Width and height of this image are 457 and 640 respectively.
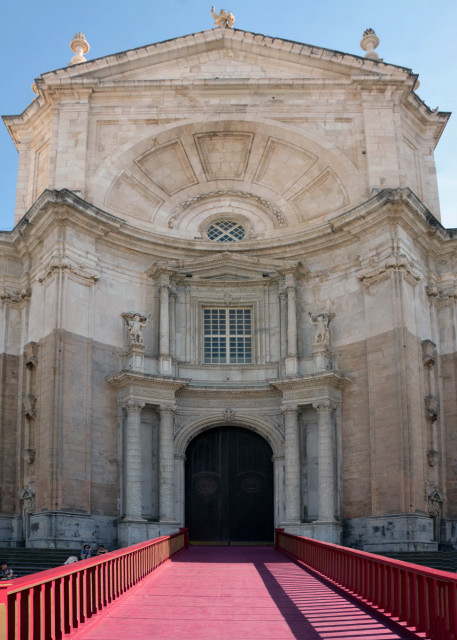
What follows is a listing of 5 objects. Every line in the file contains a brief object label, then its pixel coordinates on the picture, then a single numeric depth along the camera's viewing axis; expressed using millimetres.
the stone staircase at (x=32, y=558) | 23044
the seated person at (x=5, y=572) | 19234
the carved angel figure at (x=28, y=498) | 26891
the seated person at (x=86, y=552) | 22228
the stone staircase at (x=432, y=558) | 23000
